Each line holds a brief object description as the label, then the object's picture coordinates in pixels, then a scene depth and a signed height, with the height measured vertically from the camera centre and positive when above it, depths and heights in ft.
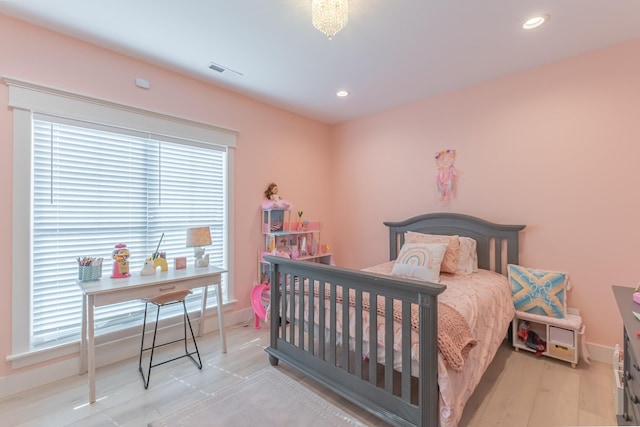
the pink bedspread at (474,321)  4.79 -2.62
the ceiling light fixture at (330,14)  5.43 +3.94
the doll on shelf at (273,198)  11.39 +0.69
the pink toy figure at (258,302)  10.07 -3.21
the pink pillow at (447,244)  8.87 -1.02
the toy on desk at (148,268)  7.80 -1.50
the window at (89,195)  6.69 +0.56
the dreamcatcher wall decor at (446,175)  10.43 +1.48
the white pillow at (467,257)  9.04 -1.40
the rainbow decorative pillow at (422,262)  8.21 -1.47
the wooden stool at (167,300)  7.03 -2.21
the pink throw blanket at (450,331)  4.88 -2.20
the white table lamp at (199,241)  8.45 -0.79
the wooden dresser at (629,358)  3.49 -2.10
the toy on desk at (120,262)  7.54 -1.29
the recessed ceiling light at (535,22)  6.42 +4.53
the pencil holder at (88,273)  7.07 -1.47
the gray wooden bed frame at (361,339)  4.76 -2.71
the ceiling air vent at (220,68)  8.51 +4.56
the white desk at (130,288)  6.26 -1.87
